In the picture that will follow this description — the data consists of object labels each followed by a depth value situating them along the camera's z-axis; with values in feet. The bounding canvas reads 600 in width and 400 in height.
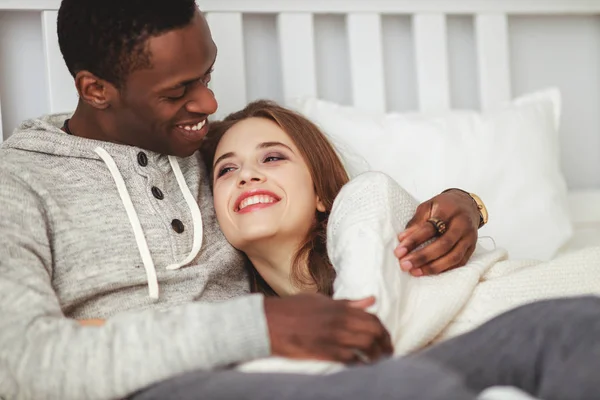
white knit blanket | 3.48
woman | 3.56
